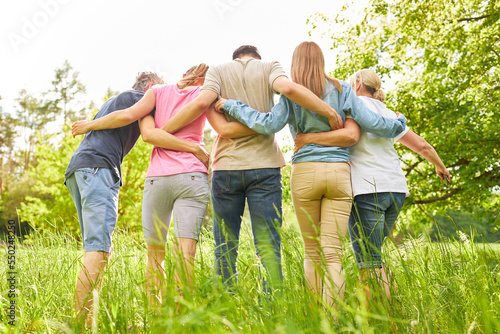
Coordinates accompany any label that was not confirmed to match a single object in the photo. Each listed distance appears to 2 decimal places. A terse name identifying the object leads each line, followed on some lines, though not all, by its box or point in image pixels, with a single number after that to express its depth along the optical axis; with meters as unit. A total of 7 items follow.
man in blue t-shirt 2.55
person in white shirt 2.60
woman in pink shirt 2.56
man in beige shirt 2.60
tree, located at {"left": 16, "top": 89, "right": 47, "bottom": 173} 30.26
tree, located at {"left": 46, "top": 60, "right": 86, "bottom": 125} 30.73
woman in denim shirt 2.53
